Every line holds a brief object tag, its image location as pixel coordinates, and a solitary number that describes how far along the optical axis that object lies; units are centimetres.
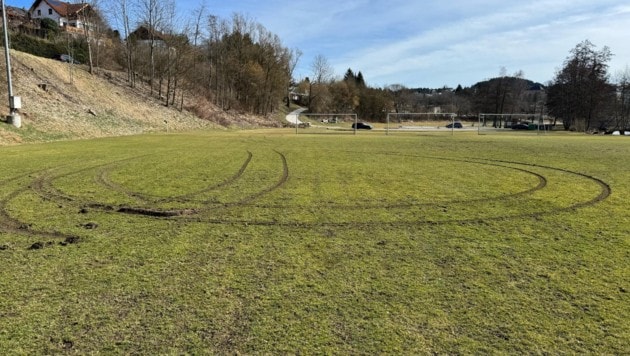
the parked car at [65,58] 4703
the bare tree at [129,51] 5050
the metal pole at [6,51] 2277
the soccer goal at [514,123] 8088
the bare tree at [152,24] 5081
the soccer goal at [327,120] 8805
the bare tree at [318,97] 10731
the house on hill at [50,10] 8091
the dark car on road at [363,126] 7352
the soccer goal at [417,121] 8625
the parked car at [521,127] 8079
